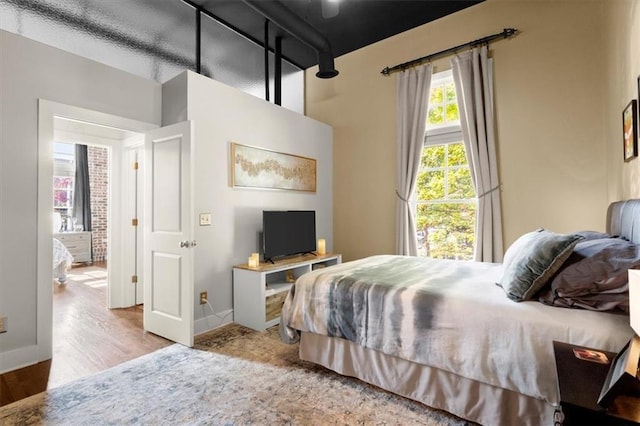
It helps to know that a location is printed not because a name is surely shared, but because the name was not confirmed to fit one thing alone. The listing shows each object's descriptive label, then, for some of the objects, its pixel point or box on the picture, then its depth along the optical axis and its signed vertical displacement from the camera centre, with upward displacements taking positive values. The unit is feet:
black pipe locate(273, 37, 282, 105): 14.73 +6.63
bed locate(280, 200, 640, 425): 4.79 -1.97
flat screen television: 12.03 -0.67
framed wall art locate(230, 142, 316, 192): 11.75 +1.99
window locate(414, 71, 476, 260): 12.57 +1.18
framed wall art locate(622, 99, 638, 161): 6.48 +1.81
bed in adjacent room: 16.37 -2.32
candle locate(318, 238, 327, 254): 14.10 -1.35
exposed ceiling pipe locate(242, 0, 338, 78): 9.54 +6.43
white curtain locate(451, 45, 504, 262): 11.34 +2.53
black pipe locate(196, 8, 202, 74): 12.44 +7.16
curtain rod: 11.23 +6.53
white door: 9.18 -0.53
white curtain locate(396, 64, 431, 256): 13.08 +3.23
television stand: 10.55 -2.74
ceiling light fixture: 9.96 +6.78
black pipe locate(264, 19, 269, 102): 13.89 +7.28
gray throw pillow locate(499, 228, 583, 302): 5.44 -0.90
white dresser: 22.45 -1.84
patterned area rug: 5.92 -3.81
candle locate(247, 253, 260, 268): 11.17 -1.59
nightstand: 2.65 -1.72
